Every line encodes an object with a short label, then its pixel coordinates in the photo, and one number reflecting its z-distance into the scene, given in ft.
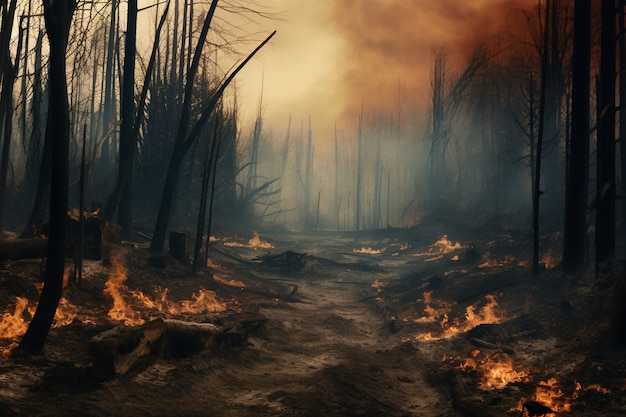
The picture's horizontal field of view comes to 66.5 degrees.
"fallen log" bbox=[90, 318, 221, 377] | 20.67
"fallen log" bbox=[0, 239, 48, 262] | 29.53
